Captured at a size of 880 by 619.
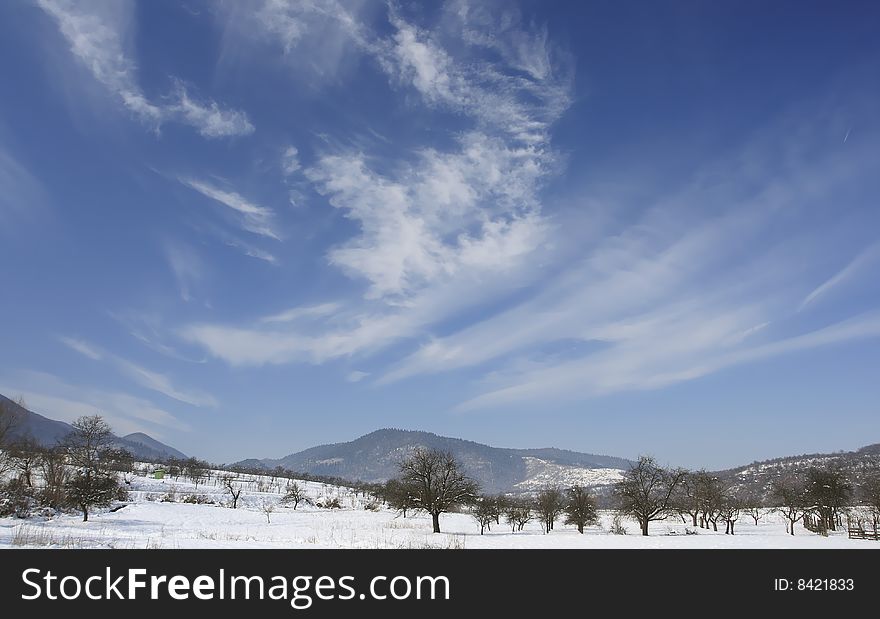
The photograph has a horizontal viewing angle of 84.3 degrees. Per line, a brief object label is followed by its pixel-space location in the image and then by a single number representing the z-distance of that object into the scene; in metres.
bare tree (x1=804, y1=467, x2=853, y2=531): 60.38
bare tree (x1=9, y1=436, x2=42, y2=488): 53.74
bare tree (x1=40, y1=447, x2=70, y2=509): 47.12
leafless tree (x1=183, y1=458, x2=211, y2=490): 175.35
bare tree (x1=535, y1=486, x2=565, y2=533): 80.50
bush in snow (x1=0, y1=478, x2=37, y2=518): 39.19
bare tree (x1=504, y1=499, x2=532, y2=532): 82.15
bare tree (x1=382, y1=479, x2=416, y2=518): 52.34
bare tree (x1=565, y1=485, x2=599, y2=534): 66.19
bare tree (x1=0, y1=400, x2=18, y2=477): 45.69
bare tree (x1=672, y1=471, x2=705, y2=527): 86.70
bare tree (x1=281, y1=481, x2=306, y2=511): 118.96
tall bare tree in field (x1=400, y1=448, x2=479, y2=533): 51.00
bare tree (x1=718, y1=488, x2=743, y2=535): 80.22
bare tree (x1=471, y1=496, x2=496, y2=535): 55.69
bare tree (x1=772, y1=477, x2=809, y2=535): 69.68
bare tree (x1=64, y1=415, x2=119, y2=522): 47.06
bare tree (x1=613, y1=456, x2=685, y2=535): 54.56
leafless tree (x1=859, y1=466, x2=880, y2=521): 63.82
